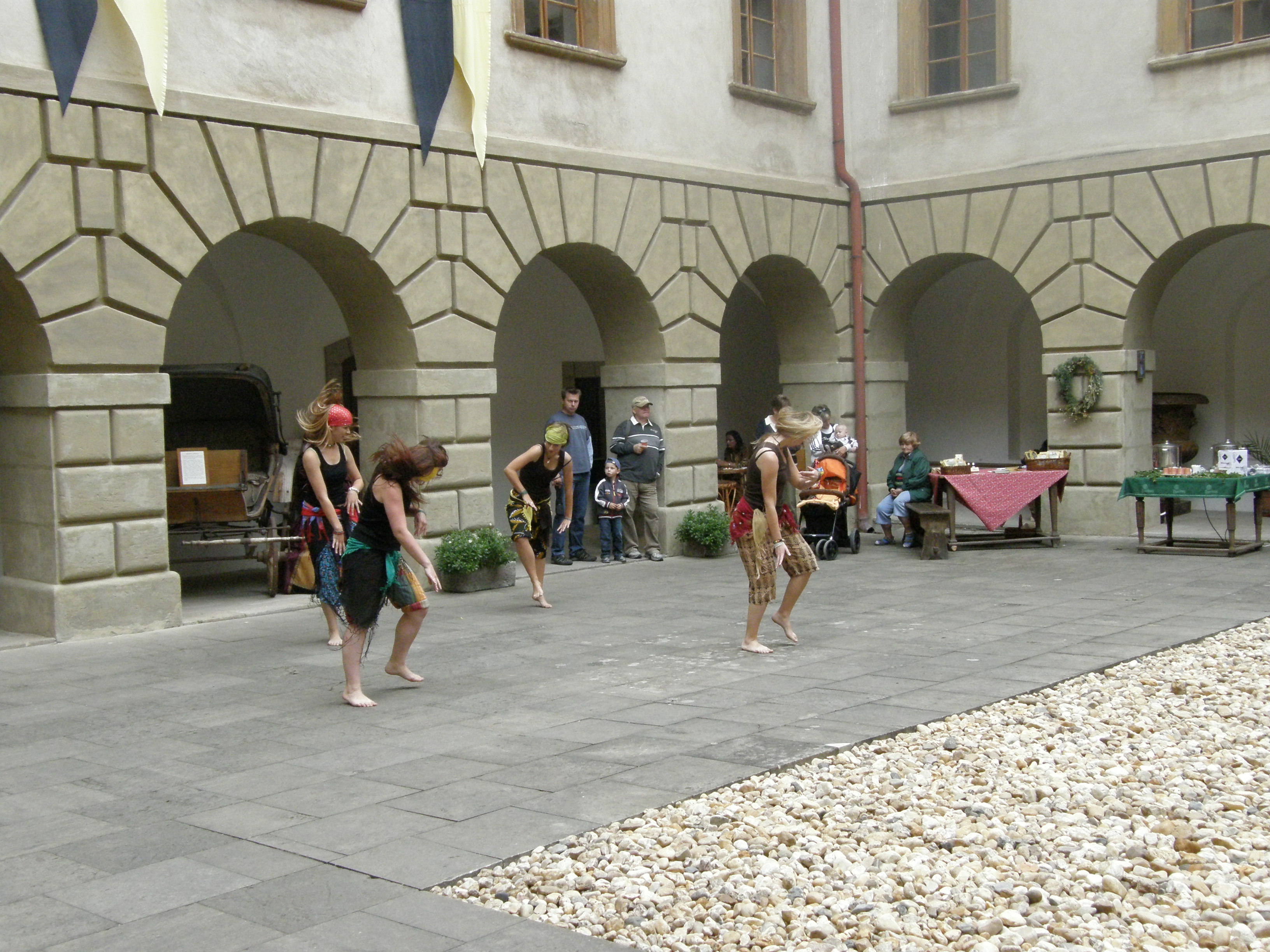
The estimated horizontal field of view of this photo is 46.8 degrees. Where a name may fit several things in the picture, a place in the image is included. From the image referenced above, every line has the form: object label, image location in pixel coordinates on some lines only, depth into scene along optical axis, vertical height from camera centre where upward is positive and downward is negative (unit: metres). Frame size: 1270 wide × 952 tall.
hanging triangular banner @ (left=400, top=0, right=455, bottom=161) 12.62 +3.36
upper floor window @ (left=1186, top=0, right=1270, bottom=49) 15.15 +4.20
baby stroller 14.88 -0.80
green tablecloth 13.66 -0.59
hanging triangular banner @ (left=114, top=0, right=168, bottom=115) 10.49 +2.98
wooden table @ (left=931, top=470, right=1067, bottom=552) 14.87 -0.85
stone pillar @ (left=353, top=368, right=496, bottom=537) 12.94 +0.19
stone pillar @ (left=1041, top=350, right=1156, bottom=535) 15.95 -0.20
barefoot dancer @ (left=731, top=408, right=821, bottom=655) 9.15 -0.57
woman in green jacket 15.68 -0.53
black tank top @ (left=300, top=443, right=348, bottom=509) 9.51 -0.22
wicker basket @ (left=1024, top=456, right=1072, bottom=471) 15.36 -0.38
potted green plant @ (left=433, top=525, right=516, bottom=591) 12.65 -1.02
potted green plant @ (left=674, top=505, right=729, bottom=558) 15.14 -1.00
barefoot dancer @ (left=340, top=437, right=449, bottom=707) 7.82 -0.56
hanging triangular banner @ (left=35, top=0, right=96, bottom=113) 10.15 +2.91
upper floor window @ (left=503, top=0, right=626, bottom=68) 13.73 +3.98
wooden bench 14.62 -1.00
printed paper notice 12.15 -0.16
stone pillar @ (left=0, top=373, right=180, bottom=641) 10.36 -0.40
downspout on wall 17.34 +2.24
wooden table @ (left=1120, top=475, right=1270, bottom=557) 13.69 -0.66
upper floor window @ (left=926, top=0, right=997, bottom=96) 16.98 +4.50
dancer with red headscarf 9.32 -0.29
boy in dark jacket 14.79 -0.71
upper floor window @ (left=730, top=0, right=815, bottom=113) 16.62 +4.41
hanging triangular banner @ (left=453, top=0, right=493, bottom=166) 12.81 +3.44
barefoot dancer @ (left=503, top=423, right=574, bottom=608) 11.23 -0.43
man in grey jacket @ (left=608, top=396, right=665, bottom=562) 14.91 -0.28
